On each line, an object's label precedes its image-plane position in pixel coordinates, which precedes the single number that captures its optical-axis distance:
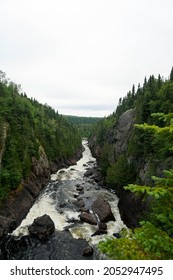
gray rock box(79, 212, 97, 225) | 31.70
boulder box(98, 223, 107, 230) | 29.82
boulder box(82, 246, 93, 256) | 23.77
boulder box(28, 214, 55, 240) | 27.35
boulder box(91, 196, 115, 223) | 32.68
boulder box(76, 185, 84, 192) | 47.09
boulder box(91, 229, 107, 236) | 28.42
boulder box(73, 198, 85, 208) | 38.08
